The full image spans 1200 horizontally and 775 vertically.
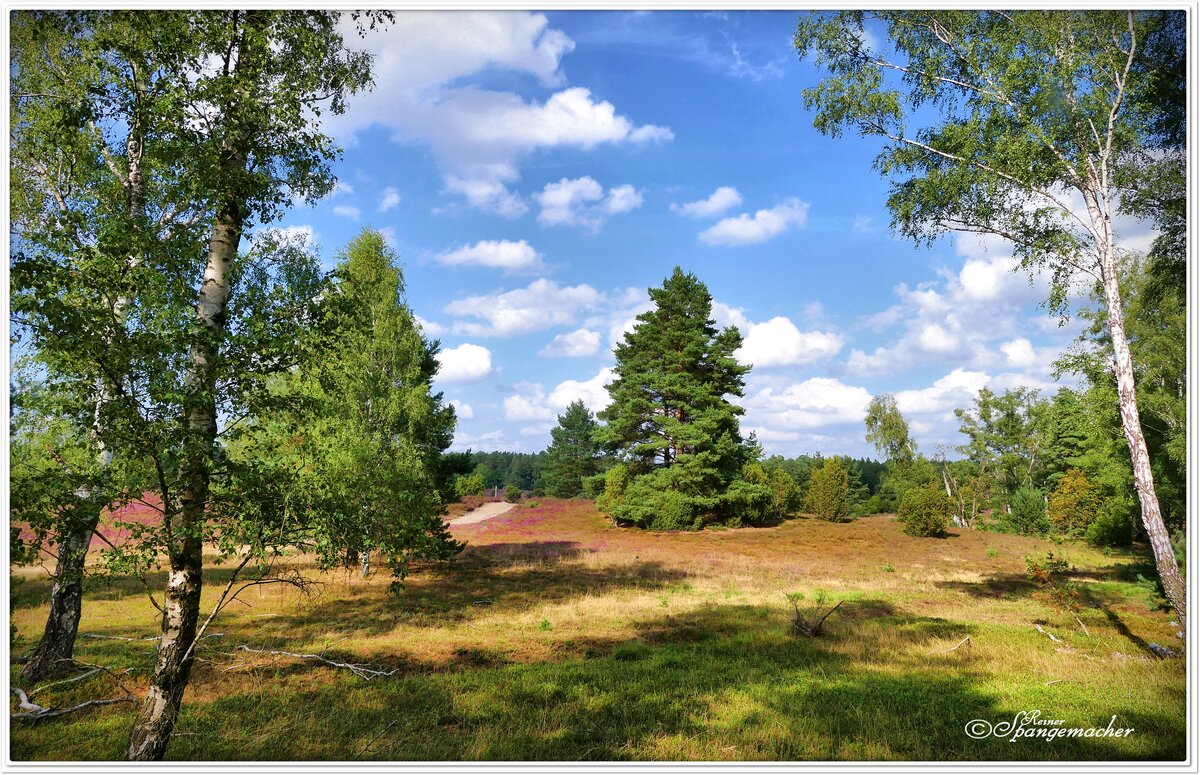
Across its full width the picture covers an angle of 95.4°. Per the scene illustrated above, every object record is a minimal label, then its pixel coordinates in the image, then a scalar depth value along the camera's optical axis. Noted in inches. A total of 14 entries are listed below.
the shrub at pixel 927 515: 1326.3
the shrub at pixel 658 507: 1398.9
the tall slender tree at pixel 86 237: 179.5
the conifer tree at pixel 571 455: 2797.7
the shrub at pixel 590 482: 1603.1
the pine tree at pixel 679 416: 1406.3
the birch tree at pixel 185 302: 185.6
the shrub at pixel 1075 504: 1315.2
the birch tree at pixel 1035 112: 403.2
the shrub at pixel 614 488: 1565.0
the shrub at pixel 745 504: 1417.3
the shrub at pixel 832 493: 1641.2
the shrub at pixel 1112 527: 1101.7
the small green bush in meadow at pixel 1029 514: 1425.9
